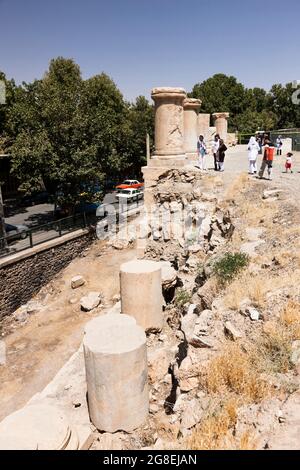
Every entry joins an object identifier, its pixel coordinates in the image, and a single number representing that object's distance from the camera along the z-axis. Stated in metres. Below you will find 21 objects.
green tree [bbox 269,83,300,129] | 54.42
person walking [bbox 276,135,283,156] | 23.24
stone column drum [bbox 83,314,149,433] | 4.87
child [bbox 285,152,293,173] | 14.56
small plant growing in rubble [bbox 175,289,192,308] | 8.70
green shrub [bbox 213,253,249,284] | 6.92
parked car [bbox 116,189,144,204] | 25.33
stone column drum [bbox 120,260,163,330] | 8.12
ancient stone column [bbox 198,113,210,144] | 26.17
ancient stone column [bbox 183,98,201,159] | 17.97
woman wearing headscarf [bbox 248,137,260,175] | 13.20
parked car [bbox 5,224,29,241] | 17.79
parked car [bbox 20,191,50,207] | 28.67
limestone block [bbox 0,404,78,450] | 4.07
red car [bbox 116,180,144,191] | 30.18
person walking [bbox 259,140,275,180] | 12.41
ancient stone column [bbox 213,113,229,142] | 26.35
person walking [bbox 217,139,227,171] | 14.46
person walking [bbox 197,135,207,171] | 15.03
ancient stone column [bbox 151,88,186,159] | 12.82
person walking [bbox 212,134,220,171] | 14.73
